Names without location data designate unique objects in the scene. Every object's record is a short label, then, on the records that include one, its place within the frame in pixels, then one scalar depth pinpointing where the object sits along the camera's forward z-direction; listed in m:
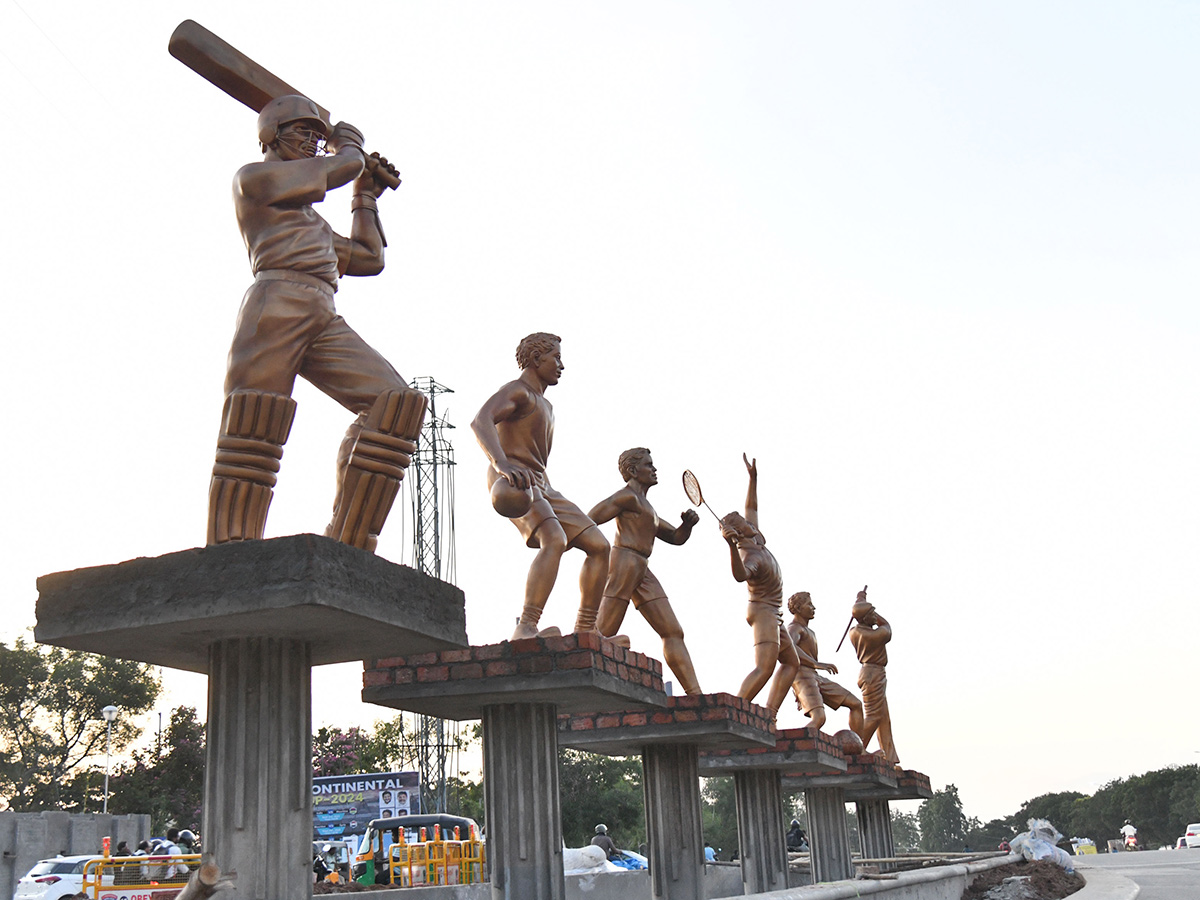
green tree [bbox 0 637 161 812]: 32.12
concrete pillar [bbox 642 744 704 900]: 8.83
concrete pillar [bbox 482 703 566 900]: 6.46
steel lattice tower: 27.34
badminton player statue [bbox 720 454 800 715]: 10.77
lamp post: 22.68
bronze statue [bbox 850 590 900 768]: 15.73
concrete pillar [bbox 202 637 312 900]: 4.43
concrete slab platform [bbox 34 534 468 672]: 4.21
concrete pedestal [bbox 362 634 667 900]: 6.28
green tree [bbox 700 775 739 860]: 51.78
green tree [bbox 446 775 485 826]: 36.84
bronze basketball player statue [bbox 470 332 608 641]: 6.54
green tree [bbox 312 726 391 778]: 35.88
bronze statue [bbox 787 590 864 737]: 13.08
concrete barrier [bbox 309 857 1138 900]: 7.04
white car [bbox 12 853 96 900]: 15.87
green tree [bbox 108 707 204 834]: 32.09
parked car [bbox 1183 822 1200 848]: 34.41
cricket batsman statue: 4.72
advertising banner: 24.89
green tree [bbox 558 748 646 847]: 37.75
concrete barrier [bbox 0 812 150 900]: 20.80
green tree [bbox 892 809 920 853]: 76.88
